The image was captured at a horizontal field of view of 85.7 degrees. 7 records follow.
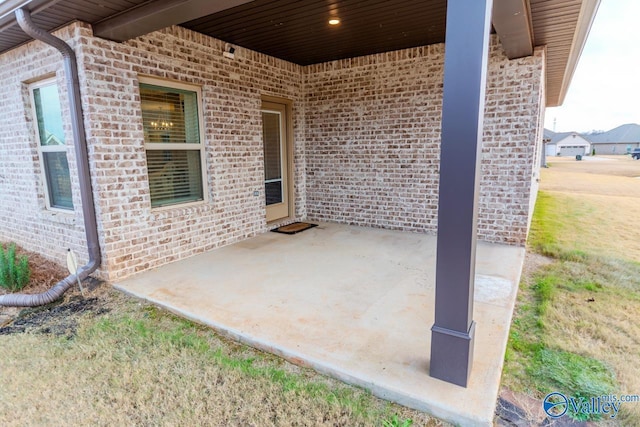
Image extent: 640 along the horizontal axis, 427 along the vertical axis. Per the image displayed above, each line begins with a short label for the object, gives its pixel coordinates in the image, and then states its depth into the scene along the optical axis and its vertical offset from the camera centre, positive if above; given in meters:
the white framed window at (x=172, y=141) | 4.28 +0.22
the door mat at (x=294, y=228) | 6.09 -1.30
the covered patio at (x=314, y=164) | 2.10 -0.10
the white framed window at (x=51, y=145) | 4.26 +0.19
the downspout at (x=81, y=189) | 3.51 -0.32
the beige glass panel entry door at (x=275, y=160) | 6.19 -0.06
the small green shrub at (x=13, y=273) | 3.91 -1.27
